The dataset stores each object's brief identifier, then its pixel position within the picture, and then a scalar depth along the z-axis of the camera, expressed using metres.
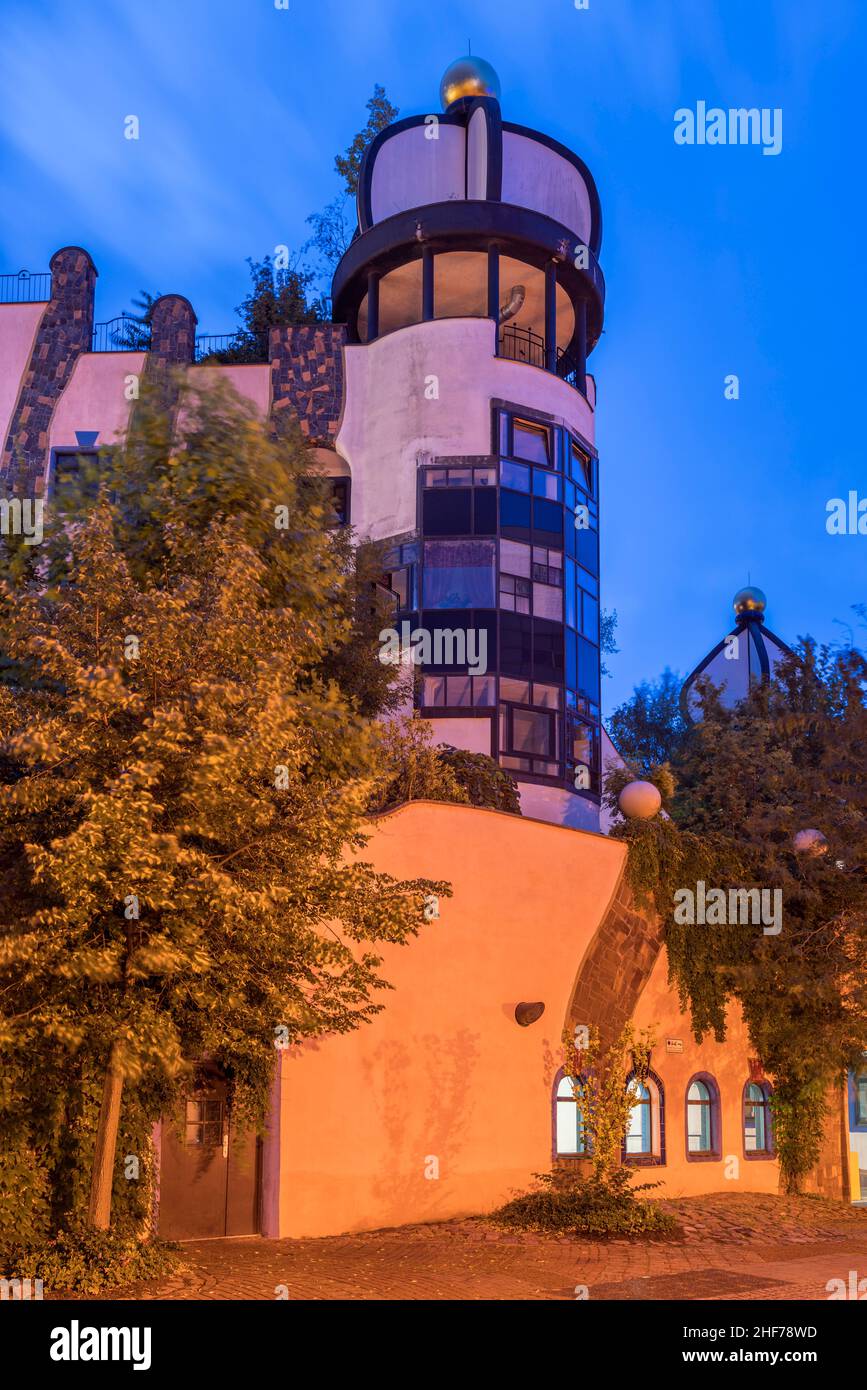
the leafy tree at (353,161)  34.66
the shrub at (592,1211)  14.70
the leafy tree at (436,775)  17.52
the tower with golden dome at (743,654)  34.91
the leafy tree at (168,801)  9.73
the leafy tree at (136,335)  27.63
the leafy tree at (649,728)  38.97
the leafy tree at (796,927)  18.91
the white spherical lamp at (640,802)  18.67
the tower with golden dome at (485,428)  24.72
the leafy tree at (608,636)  42.69
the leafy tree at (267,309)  29.17
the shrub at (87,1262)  10.18
